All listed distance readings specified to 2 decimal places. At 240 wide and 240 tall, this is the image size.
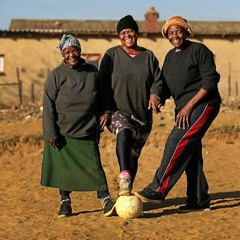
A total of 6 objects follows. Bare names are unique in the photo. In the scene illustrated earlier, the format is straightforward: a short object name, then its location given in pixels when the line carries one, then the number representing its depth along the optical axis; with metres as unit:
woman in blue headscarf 5.40
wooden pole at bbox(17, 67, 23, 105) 22.00
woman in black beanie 5.39
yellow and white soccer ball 5.19
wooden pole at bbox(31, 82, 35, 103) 23.34
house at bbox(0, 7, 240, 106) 23.41
